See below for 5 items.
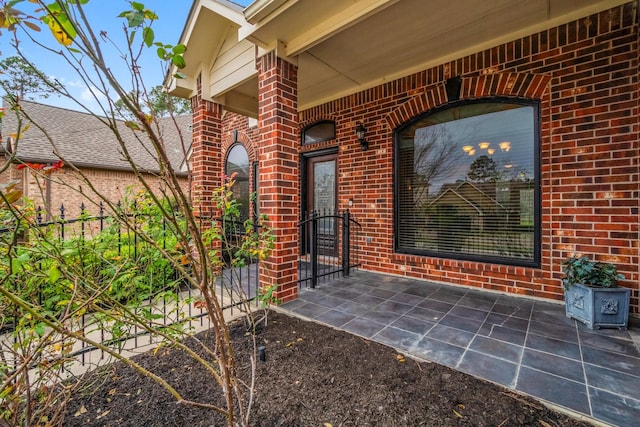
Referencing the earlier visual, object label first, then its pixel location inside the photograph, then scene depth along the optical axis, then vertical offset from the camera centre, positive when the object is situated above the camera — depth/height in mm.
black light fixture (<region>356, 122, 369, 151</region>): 4281 +1070
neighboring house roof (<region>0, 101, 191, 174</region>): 8656 +2447
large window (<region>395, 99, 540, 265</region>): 3156 +252
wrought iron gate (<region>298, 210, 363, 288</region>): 3590 -679
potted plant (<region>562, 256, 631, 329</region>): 2350 -812
